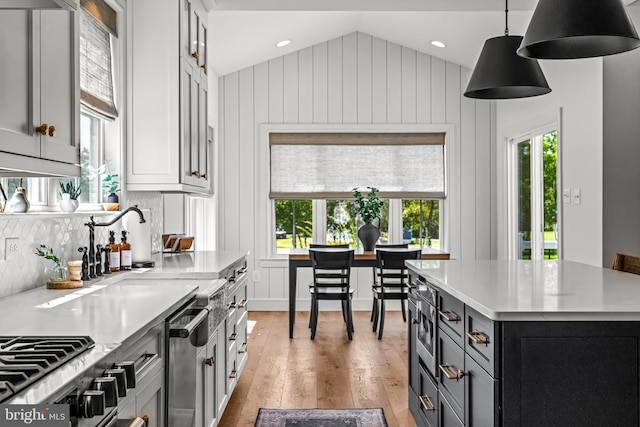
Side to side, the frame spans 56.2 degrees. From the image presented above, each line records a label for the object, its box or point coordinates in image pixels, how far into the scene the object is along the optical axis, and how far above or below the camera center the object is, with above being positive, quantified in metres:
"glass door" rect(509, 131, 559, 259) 5.52 +0.21
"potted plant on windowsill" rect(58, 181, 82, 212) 2.83 +0.11
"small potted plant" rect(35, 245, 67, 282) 2.54 -0.19
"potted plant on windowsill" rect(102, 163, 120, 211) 3.54 +0.19
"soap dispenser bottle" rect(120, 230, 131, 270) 3.29 -0.21
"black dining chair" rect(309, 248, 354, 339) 5.64 -0.56
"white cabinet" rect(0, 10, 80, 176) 1.75 +0.41
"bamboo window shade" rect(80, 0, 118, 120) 3.16 +0.88
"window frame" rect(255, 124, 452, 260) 7.18 +0.81
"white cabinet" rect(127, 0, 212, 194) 3.69 +0.76
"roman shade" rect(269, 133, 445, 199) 7.23 +0.61
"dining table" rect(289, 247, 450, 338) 5.75 -0.45
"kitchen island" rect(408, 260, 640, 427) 1.95 -0.47
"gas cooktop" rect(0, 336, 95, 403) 1.16 -0.30
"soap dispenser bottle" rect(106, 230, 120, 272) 3.22 -0.19
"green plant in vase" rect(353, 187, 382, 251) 6.44 +0.03
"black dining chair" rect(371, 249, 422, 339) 5.62 -0.53
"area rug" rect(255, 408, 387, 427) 3.45 -1.19
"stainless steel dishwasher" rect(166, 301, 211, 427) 2.06 -0.53
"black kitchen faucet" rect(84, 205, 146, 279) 2.92 -0.11
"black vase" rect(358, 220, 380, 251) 6.44 -0.20
